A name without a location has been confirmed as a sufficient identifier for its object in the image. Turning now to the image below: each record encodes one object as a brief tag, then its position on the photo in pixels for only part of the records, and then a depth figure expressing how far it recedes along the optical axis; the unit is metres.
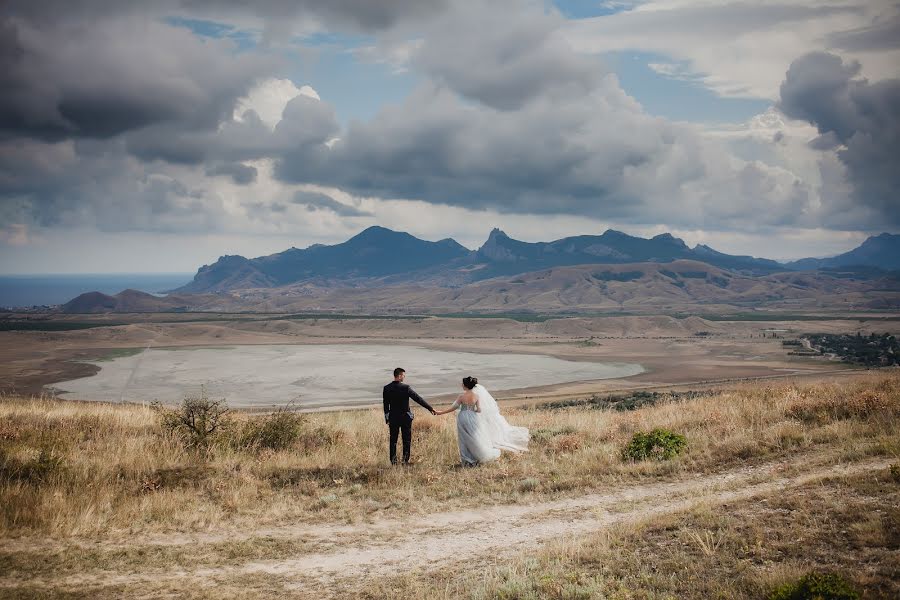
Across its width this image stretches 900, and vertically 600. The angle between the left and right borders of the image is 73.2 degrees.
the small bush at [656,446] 13.21
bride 13.73
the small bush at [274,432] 15.46
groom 13.50
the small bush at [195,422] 14.74
